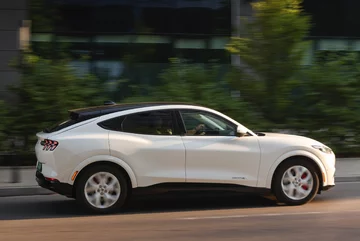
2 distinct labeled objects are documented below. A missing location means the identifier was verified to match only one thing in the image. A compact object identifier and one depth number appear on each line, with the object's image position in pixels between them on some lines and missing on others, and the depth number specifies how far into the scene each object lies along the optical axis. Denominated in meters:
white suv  7.82
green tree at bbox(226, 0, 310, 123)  13.27
